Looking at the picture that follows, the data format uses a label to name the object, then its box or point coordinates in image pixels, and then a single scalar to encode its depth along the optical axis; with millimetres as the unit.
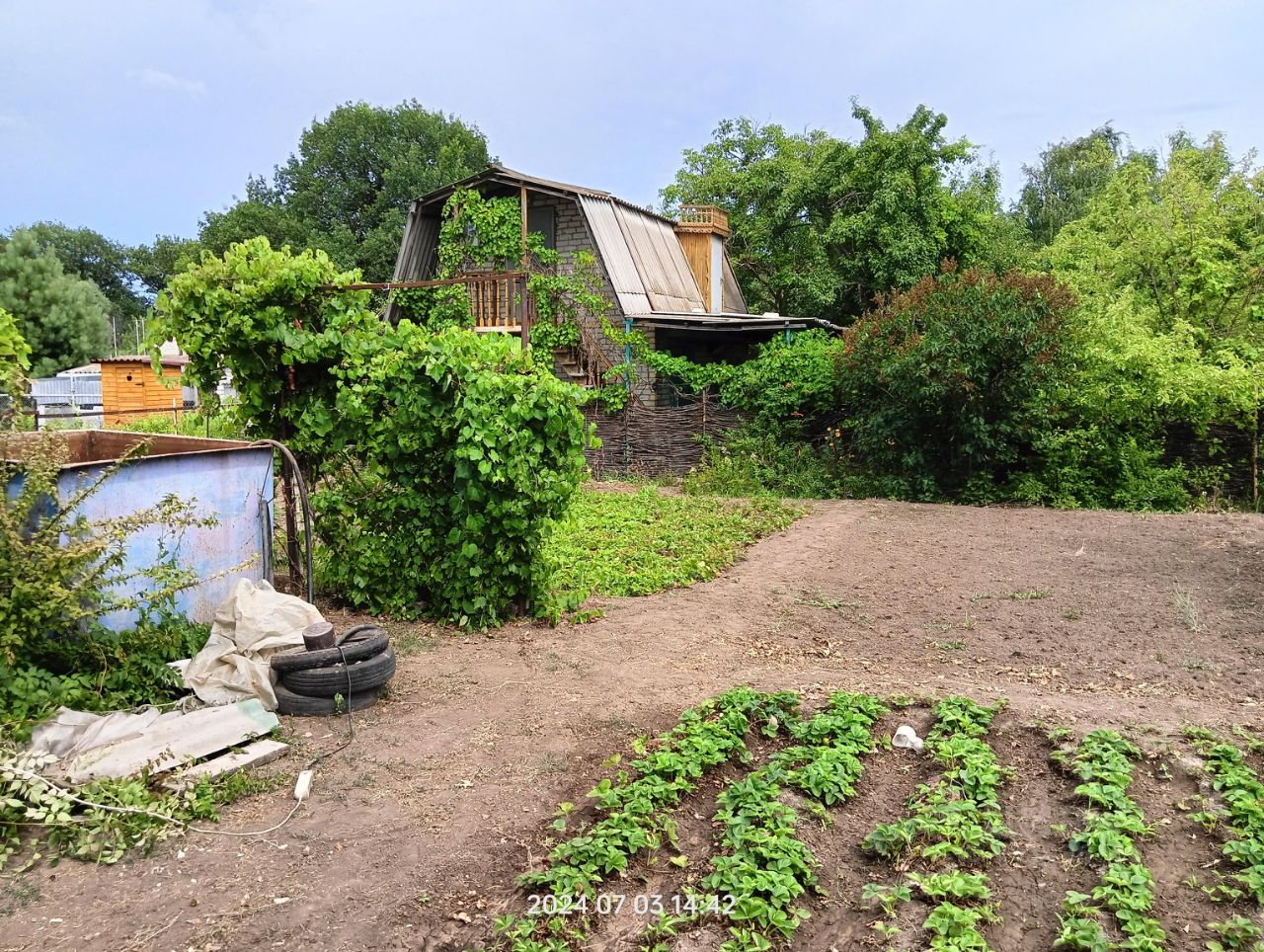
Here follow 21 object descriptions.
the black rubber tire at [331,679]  4941
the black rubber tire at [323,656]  4957
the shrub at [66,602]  4438
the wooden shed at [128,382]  29188
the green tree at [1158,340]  13219
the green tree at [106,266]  60438
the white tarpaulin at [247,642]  4883
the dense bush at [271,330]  6945
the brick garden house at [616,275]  18797
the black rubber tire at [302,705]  4953
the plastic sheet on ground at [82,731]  4148
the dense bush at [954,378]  13039
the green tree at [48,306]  33438
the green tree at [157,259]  58062
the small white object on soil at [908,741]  4395
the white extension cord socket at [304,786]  4035
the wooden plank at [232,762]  3961
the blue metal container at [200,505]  5281
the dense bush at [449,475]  6430
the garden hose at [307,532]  6157
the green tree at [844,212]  23828
